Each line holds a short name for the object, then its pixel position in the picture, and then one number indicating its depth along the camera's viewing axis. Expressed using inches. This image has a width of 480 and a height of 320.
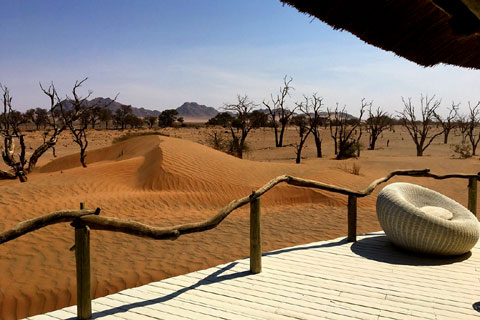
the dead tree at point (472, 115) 1222.9
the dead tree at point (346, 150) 954.2
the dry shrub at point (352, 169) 600.4
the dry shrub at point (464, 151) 942.5
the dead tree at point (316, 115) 1050.1
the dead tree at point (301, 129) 885.0
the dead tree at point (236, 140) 916.6
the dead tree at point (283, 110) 1132.4
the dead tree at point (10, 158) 593.9
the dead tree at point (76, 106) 684.1
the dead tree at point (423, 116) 1052.9
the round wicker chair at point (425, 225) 188.4
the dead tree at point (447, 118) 1259.0
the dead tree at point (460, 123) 1442.9
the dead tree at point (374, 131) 1285.7
